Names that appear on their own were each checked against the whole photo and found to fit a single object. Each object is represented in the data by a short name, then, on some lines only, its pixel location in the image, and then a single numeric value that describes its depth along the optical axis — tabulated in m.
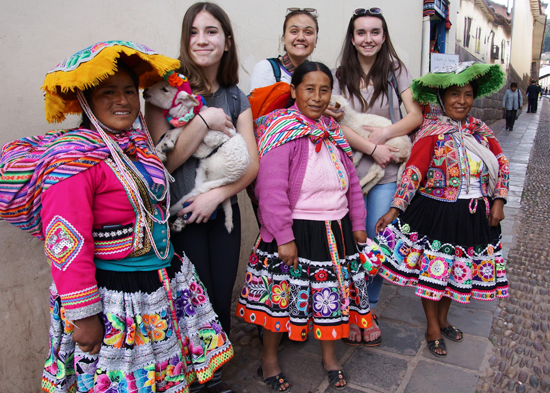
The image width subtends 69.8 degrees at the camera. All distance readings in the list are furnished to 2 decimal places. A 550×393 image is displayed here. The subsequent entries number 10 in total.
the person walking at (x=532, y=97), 21.95
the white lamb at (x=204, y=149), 1.88
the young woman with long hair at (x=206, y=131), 1.95
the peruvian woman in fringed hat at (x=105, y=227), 1.47
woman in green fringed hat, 2.62
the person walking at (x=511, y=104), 14.74
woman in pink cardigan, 2.21
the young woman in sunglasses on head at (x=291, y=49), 2.62
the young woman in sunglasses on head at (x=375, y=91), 2.72
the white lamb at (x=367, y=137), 2.68
